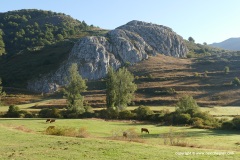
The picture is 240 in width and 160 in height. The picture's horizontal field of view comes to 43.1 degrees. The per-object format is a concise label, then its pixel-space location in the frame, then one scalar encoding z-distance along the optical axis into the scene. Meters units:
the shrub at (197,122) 60.29
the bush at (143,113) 72.19
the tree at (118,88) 87.56
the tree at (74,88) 83.25
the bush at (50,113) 73.75
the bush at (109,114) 73.50
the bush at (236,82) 129.16
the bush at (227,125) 58.49
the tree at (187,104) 74.22
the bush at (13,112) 73.22
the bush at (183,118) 64.38
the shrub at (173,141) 34.24
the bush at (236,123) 57.56
